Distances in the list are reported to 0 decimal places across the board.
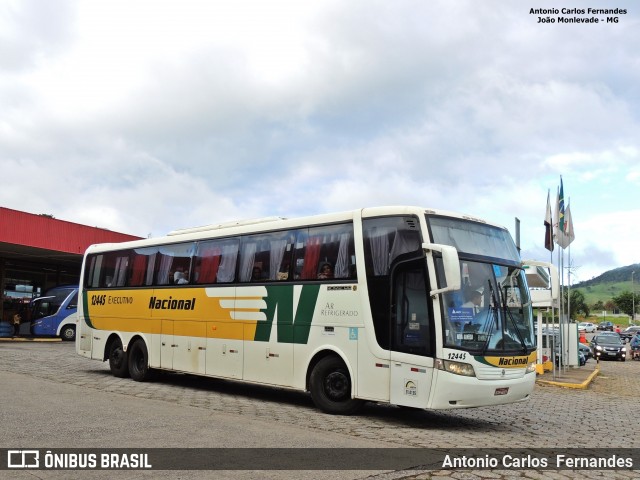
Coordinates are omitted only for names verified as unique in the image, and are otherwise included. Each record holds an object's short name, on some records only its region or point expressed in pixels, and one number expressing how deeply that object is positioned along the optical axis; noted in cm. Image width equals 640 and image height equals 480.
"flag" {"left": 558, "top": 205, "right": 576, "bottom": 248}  2522
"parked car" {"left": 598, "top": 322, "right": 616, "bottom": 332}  8544
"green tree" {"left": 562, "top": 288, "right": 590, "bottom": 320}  10866
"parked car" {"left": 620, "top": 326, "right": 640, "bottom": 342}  6844
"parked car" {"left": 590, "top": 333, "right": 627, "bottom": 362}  3791
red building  2966
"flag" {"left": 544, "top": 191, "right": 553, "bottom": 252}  2536
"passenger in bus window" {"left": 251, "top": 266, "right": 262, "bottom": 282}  1286
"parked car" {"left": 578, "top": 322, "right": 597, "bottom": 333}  9210
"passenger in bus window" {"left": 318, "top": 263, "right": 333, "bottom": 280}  1146
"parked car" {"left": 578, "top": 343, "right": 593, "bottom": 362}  3370
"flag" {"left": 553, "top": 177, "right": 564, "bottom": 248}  2503
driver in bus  988
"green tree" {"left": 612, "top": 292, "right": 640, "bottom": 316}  13350
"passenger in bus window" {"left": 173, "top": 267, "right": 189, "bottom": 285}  1476
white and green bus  972
